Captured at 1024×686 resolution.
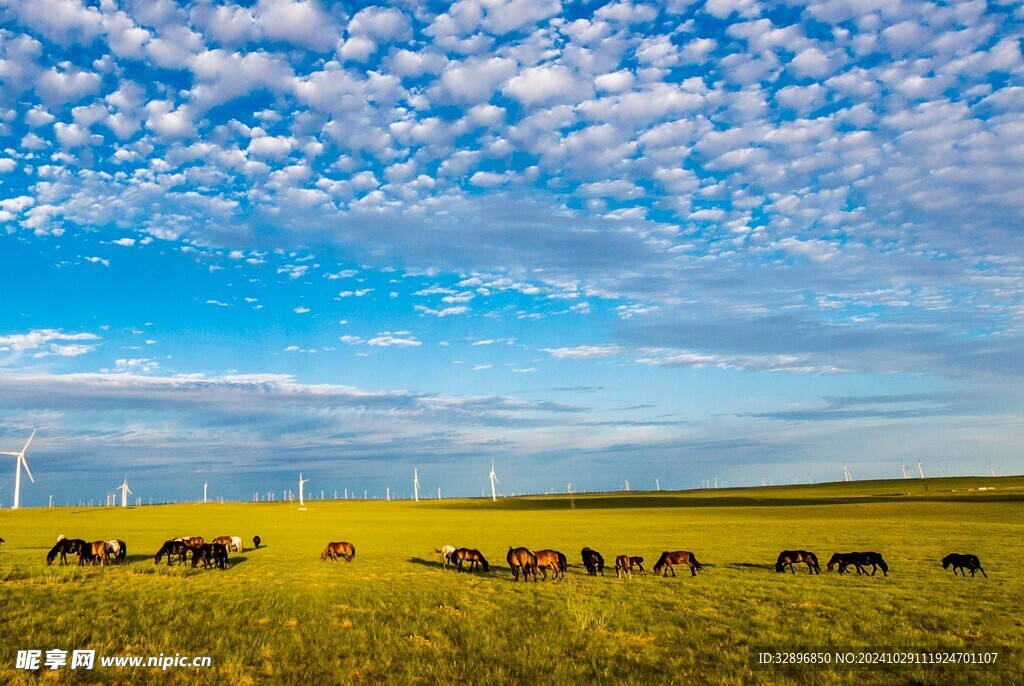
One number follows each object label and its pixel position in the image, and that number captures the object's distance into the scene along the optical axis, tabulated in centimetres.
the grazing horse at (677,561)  2856
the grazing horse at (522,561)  2716
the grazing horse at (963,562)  2702
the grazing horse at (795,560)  2920
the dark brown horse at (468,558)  3084
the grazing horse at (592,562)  2892
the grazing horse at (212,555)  2977
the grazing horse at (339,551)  3569
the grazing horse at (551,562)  2750
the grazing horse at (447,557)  3244
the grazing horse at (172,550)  3158
